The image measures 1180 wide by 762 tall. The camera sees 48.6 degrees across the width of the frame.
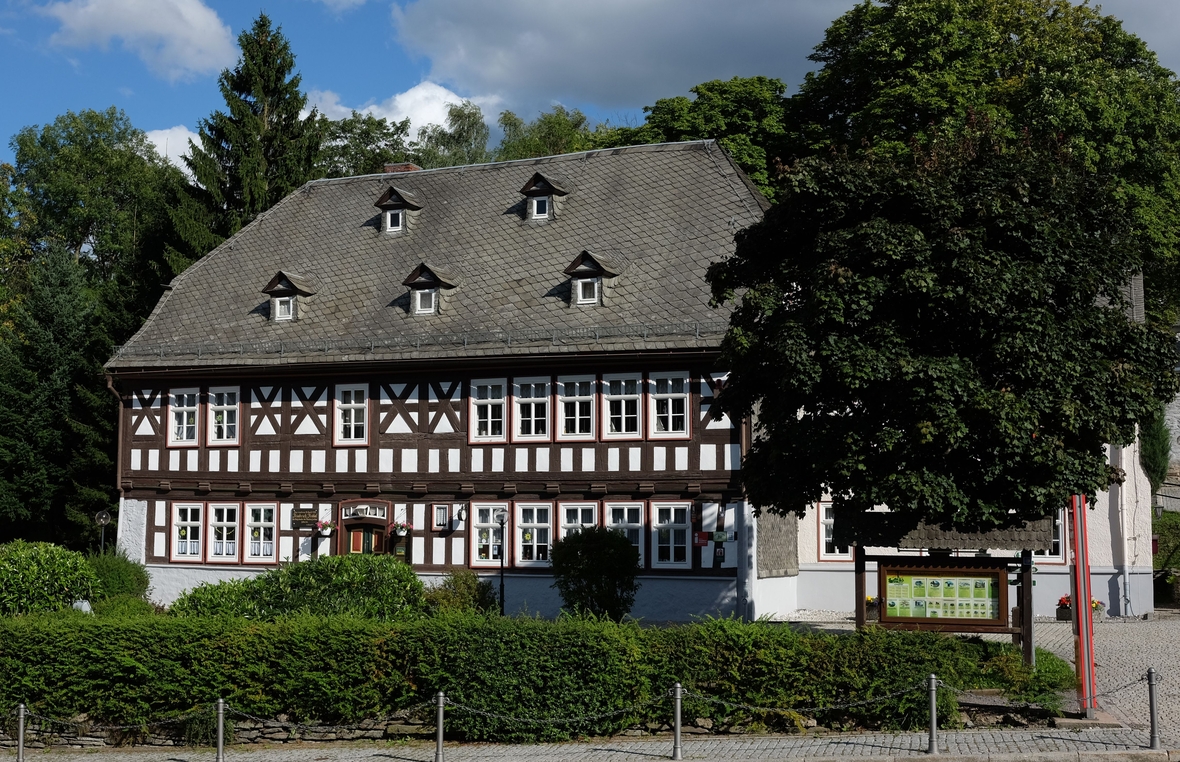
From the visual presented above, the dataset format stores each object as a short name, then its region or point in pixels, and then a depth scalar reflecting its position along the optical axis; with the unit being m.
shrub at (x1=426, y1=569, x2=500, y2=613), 24.88
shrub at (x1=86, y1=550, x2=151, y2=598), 28.09
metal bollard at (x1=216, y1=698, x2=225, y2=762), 14.81
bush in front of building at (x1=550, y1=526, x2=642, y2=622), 23.70
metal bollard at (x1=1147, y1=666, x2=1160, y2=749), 13.94
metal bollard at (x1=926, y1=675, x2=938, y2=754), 14.00
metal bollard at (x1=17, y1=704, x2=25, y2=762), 15.61
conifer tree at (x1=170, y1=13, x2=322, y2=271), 39.88
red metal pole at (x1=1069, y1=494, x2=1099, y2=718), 15.67
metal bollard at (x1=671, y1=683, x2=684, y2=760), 14.24
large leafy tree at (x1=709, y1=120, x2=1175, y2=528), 17.50
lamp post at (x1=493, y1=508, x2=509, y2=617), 27.10
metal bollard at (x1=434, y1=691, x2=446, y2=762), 14.47
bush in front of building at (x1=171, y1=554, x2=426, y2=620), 19.39
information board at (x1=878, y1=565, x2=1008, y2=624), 17.53
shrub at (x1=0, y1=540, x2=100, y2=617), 23.25
